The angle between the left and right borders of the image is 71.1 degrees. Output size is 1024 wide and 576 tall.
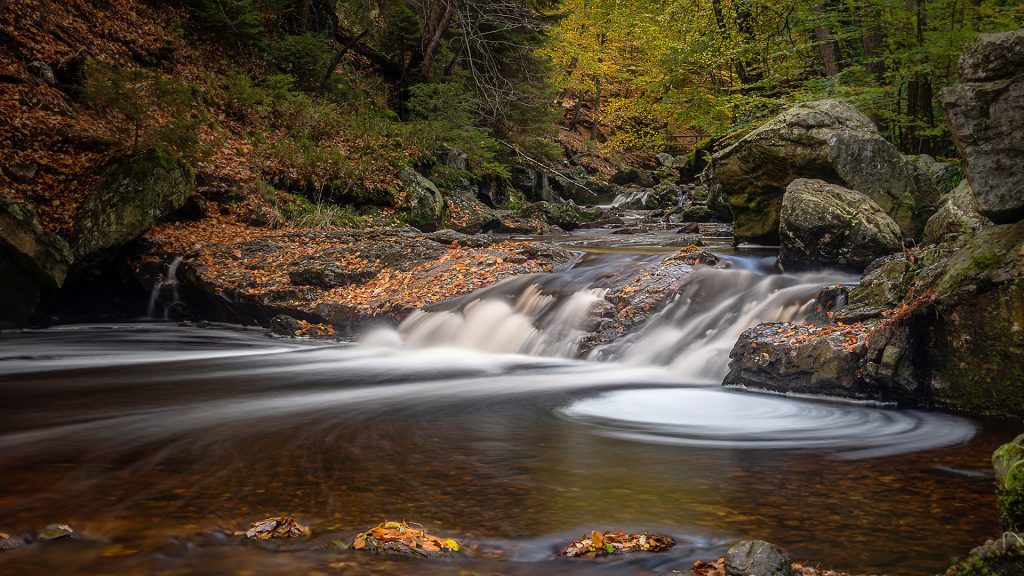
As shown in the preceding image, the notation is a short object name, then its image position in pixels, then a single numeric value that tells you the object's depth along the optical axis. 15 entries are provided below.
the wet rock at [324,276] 10.89
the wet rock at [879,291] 6.46
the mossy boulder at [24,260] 9.24
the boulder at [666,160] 32.26
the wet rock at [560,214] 19.69
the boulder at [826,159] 10.23
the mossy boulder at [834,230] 9.05
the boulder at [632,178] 29.98
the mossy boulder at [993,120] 5.32
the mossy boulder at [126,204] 10.30
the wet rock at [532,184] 23.97
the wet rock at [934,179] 10.38
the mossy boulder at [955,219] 7.05
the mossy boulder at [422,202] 16.06
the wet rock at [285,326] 10.46
